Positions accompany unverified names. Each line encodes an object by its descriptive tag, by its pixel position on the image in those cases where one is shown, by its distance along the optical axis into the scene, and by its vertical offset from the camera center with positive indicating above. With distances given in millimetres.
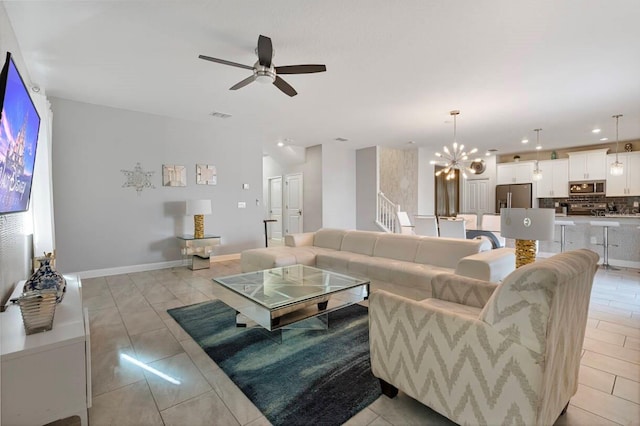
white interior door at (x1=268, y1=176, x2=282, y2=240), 9258 -7
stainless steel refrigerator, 8695 +232
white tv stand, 1392 -809
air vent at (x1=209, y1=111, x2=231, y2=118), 5281 +1649
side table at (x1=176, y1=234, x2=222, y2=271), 5301 -743
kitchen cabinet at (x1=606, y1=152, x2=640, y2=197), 6988 +554
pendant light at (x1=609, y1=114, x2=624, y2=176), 6020 +648
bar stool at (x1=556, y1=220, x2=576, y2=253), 5961 -471
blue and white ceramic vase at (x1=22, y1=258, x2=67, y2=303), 1875 -462
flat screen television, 1620 +444
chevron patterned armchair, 1251 -701
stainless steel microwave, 7550 +365
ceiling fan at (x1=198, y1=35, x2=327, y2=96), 2668 +1295
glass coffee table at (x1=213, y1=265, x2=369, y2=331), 2477 -789
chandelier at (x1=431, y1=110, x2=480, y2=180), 5649 +863
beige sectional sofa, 3106 -687
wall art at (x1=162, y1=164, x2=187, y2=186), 5445 +591
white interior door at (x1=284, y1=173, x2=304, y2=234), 8445 +73
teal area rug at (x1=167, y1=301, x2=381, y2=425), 1807 -1200
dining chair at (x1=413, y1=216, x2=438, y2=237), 5355 -405
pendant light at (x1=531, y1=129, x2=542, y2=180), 7554 +779
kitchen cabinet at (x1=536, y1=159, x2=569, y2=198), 8125 +622
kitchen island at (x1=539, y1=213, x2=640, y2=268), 5426 -693
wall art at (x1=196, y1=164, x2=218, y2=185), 5840 +640
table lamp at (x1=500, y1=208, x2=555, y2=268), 2416 -210
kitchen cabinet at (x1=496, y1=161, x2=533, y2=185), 8656 +902
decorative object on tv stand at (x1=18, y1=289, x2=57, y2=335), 1562 -540
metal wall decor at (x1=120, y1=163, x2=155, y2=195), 5121 +503
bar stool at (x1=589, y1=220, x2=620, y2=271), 5564 -609
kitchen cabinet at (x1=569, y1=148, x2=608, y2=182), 7445 +941
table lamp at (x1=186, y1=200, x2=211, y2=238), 5320 -78
